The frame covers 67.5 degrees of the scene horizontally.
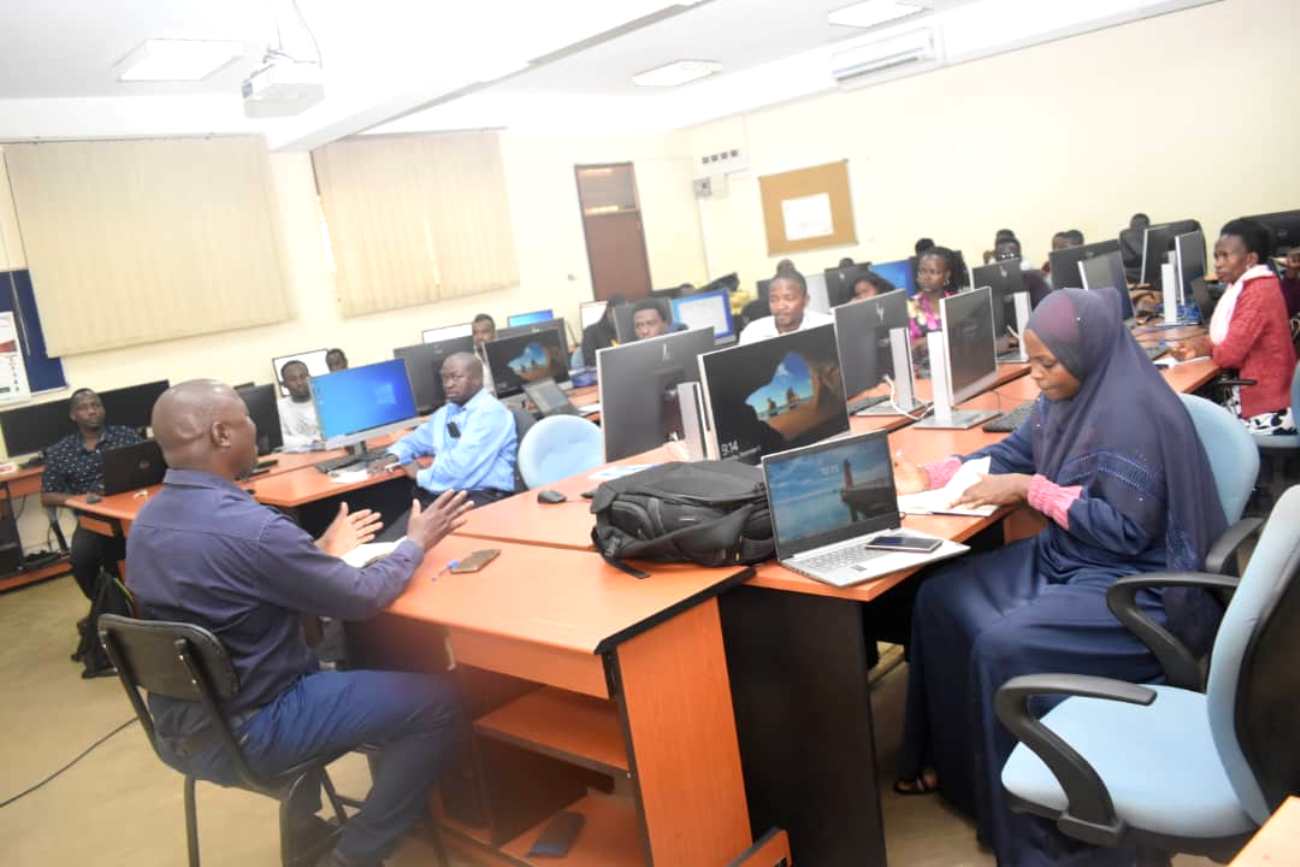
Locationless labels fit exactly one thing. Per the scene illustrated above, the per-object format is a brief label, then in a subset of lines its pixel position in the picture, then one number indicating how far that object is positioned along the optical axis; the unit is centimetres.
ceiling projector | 503
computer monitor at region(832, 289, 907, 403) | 367
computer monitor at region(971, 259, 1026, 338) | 473
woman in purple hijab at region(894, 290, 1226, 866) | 203
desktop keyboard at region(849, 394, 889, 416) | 395
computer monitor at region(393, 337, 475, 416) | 569
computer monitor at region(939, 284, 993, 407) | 342
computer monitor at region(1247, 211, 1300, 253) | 574
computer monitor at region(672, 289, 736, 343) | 662
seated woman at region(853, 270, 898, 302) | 580
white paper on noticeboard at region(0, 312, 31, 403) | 650
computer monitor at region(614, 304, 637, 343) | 606
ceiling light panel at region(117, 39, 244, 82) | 586
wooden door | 1009
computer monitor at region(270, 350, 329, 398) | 762
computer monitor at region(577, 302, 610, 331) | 830
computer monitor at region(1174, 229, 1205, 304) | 538
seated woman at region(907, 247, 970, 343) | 490
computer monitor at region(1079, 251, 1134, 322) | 501
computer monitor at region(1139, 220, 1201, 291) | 600
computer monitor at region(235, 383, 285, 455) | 538
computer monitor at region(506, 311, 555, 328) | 829
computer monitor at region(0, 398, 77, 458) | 607
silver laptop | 216
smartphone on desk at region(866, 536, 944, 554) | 217
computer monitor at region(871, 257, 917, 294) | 718
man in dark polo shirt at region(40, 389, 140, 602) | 474
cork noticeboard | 1013
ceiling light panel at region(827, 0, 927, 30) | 791
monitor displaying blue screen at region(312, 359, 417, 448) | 484
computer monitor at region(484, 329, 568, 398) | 556
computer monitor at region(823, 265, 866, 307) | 681
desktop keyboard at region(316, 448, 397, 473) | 481
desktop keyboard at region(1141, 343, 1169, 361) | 429
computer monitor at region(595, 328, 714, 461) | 313
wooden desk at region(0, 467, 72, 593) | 603
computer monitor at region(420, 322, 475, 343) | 786
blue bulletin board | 651
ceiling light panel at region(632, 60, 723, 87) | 907
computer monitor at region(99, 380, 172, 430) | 617
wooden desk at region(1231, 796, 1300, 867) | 95
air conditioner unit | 832
